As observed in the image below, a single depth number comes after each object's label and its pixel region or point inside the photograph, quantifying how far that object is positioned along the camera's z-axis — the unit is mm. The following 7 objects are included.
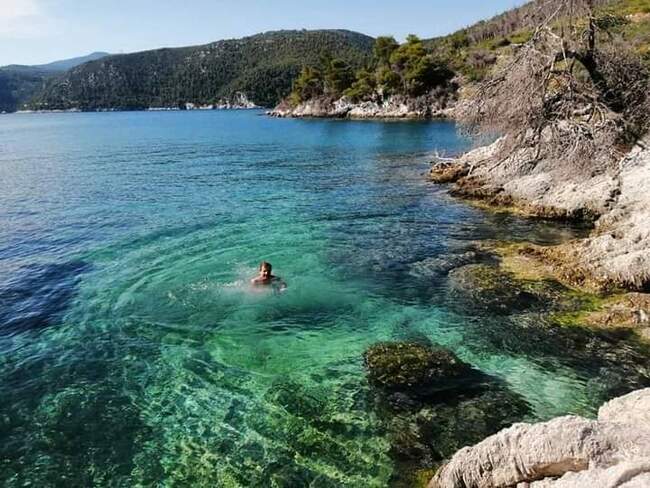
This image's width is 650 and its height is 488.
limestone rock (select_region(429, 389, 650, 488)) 6625
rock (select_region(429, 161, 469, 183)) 41125
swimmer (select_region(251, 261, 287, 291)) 20562
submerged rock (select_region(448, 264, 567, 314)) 18031
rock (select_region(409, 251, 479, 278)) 21594
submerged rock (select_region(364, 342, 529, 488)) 11102
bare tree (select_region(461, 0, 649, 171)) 20594
